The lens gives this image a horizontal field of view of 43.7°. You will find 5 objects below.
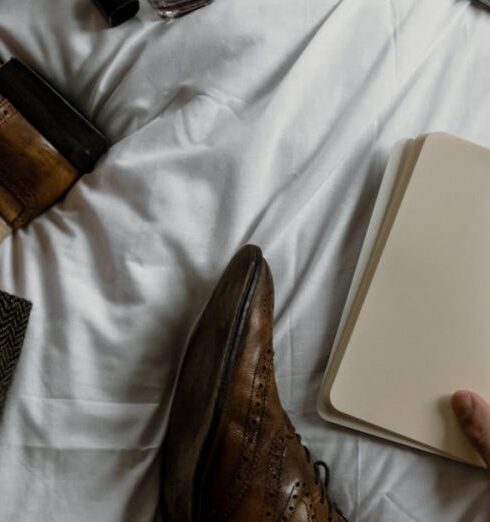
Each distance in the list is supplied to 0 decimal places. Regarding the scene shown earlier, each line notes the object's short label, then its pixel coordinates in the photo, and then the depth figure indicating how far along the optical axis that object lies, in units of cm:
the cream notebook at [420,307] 75
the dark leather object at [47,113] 76
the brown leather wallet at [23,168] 75
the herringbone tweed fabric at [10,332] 67
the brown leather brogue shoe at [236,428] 66
